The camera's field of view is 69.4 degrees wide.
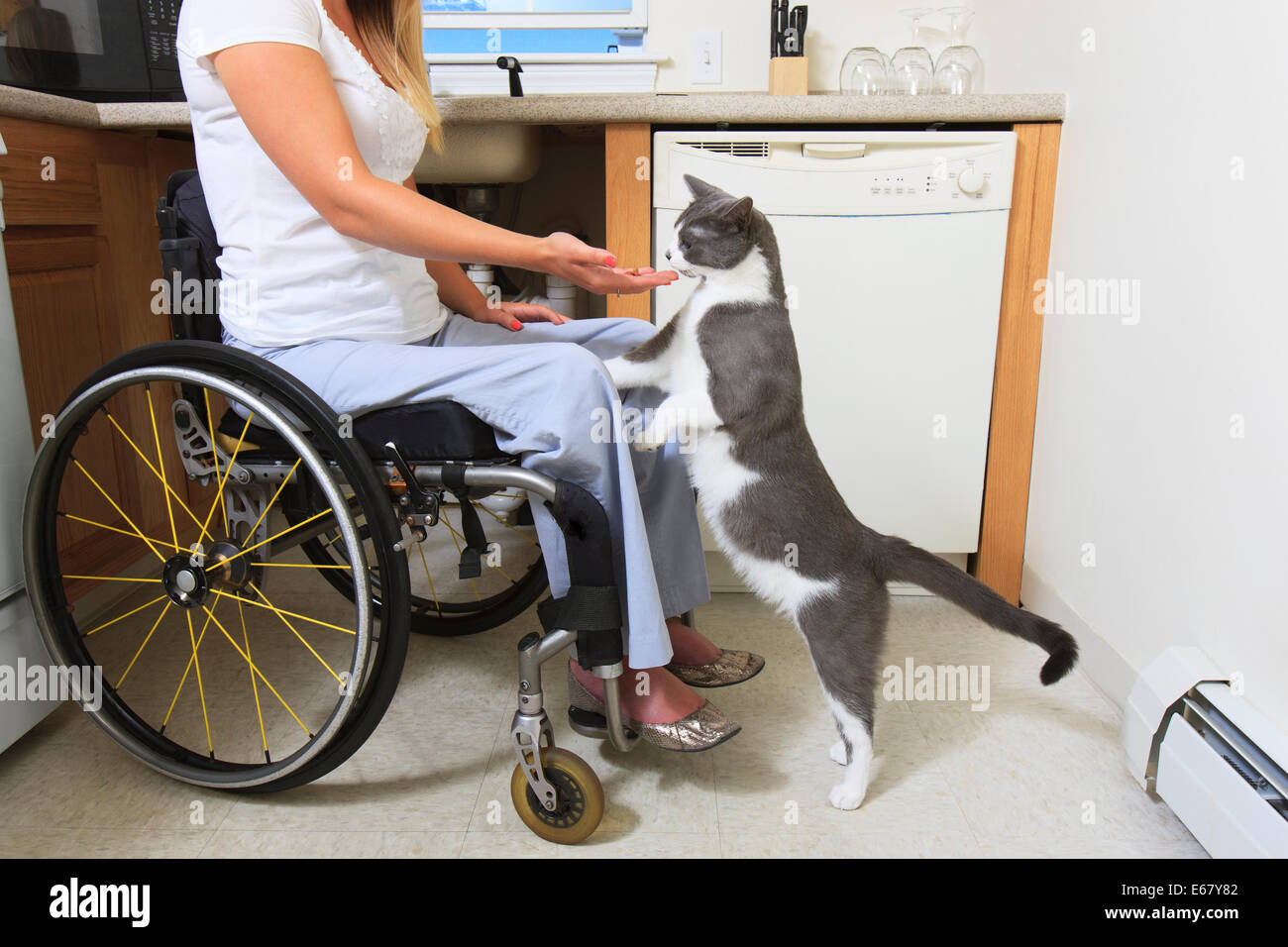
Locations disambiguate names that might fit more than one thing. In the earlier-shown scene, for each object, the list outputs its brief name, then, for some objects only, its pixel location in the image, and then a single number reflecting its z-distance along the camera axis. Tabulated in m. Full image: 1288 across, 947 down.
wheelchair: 1.04
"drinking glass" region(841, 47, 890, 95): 2.12
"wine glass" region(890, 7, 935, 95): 2.11
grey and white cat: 1.20
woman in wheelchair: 1.01
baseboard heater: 1.04
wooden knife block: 2.11
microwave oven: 1.63
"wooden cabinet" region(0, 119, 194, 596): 1.47
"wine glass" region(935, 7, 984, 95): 2.06
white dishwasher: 1.66
